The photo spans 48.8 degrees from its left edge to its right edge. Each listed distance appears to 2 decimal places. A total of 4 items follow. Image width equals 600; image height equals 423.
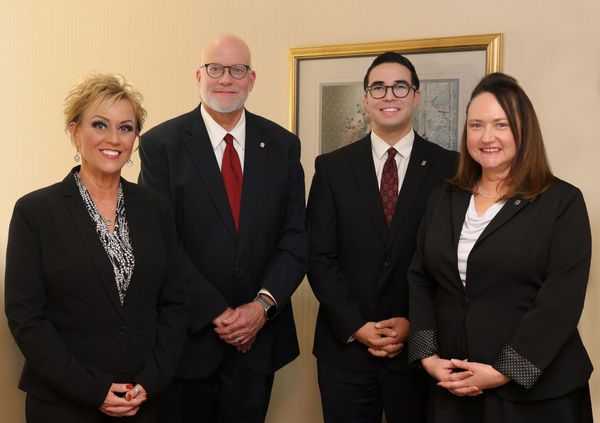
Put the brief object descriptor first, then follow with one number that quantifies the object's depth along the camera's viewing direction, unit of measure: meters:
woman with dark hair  2.05
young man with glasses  2.57
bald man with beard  2.54
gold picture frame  3.04
